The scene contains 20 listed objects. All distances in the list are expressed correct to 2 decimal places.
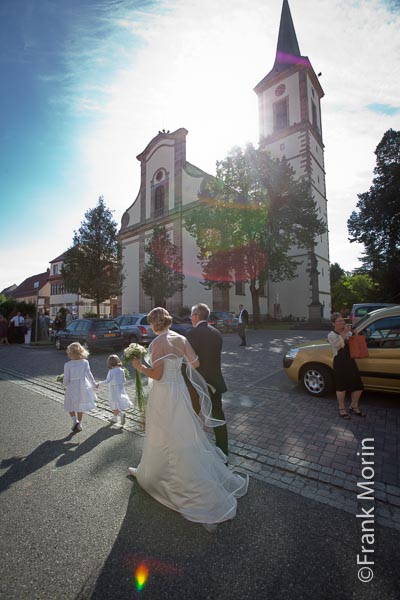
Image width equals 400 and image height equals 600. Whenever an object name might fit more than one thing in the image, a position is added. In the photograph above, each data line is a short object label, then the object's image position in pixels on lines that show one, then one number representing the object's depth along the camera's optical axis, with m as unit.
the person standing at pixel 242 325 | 13.74
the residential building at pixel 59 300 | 47.53
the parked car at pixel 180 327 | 14.43
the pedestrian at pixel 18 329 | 19.28
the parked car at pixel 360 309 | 13.82
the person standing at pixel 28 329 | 17.92
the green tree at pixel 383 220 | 28.64
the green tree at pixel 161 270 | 25.75
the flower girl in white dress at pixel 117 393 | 5.11
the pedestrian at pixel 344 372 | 4.89
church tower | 30.42
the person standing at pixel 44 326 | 19.34
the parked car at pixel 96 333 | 12.57
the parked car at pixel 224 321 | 20.98
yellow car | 5.32
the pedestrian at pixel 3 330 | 18.37
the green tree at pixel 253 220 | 23.17
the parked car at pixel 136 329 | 13.89
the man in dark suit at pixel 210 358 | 3.56
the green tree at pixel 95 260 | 23.19
